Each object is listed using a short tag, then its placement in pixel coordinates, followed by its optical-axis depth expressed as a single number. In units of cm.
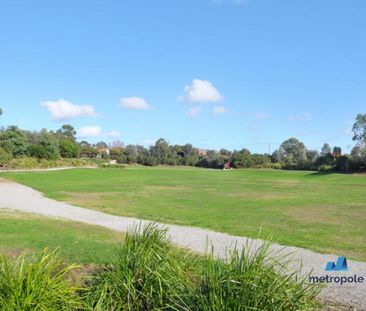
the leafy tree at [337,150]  8219
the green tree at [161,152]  10225
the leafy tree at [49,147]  7281
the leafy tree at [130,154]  10125
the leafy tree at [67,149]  8556
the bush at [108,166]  7354
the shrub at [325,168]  6475
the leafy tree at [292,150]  9212
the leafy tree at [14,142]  7031
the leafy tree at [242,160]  8906
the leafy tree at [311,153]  9121
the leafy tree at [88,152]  10344
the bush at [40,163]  5929
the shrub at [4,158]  5828
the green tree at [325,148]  9619
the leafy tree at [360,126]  6738
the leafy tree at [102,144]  14295
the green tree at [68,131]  12021
